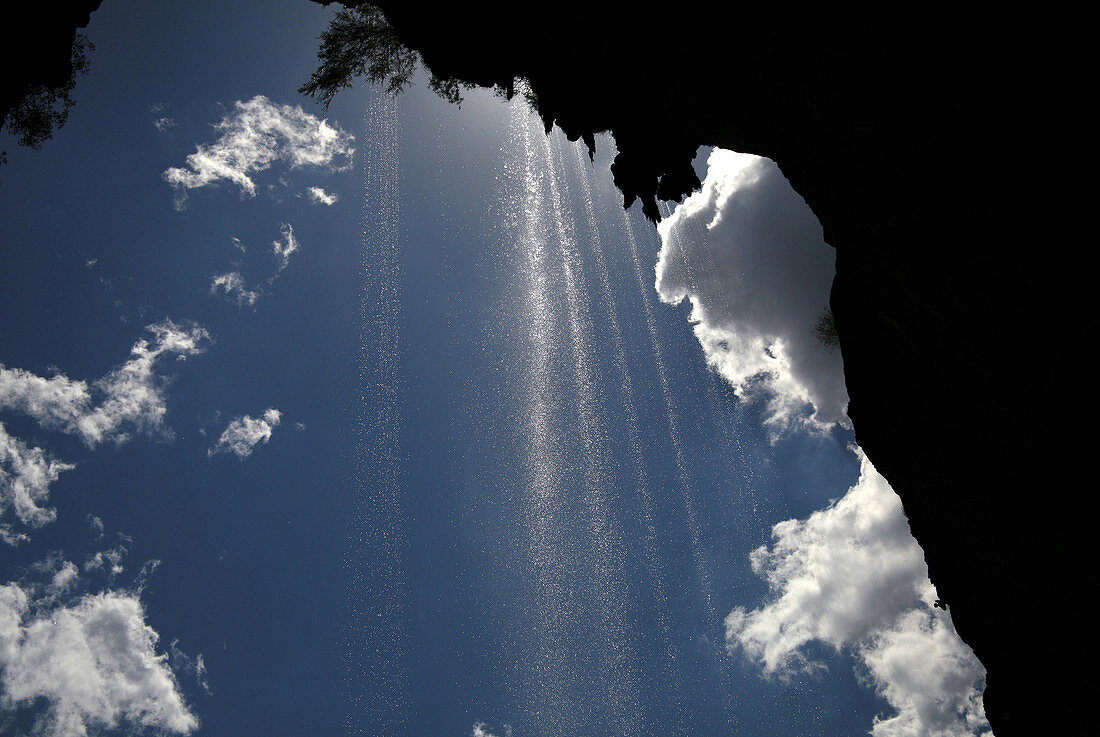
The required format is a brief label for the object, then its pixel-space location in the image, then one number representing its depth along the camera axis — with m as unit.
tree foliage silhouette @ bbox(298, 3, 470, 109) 20.88
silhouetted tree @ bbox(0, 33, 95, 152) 18.58
